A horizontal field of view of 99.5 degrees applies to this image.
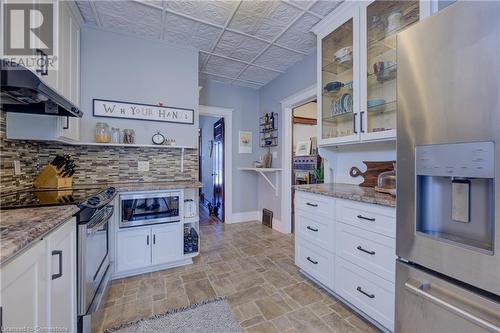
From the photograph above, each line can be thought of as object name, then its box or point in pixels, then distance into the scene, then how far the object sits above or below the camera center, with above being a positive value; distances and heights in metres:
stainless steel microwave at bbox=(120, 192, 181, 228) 2.08 -0.45
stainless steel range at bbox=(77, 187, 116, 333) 1.28 -0.64
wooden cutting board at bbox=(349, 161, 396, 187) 1.94 -0.04
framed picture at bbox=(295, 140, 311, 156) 3.91 +0.34
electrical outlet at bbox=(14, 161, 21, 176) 1.71 -0.03
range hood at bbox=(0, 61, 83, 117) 0.97 +0.42
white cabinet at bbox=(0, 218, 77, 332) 0.69 -0.49
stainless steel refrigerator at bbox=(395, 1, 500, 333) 0.80 -0.02
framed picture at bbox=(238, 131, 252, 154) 4.08 +0.45
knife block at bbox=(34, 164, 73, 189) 1.88 -0.13
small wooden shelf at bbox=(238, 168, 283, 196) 3.46 -0.22
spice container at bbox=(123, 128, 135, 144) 2.45 +0.34
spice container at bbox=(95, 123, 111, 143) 2.31 +0.35
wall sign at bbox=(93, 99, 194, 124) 2.40 +0.65
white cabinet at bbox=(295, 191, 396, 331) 1.35 -0.64
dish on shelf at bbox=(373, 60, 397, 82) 1.72 +0.80
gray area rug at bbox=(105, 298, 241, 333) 1.45 -1.13
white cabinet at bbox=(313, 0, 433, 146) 1.70 +0.91
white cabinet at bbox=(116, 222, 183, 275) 2.07 -0.84
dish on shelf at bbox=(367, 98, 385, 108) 1.79 +0.55
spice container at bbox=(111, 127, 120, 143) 2.38 +0.33
